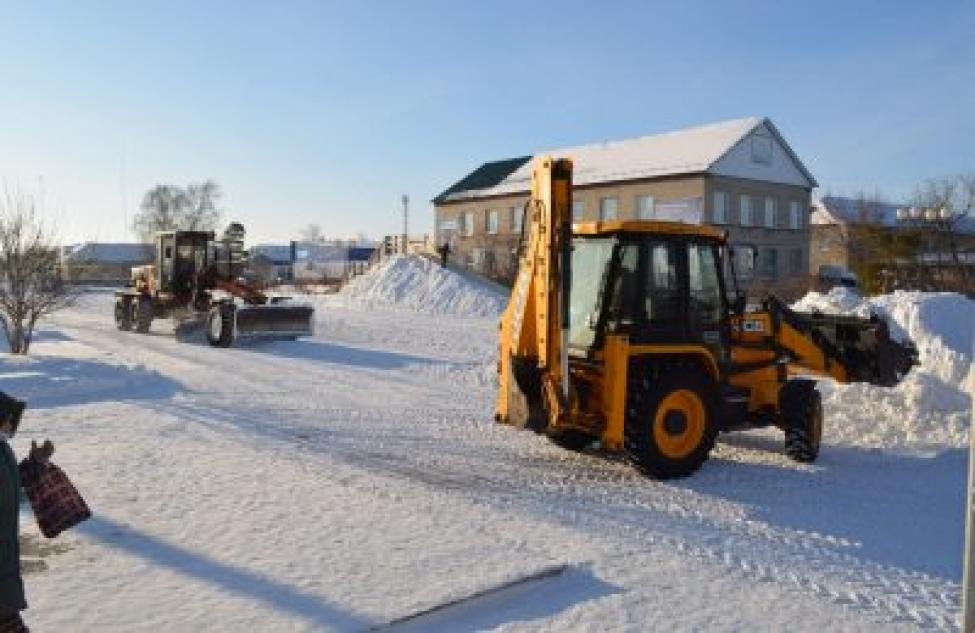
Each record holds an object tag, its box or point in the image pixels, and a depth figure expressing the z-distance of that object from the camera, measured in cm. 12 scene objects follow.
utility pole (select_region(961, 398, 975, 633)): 383
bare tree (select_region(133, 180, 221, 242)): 10119
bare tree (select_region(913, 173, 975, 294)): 3372
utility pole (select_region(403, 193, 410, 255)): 6812
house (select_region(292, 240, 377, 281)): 6819
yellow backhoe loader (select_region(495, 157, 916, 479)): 880
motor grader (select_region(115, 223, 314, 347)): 2308
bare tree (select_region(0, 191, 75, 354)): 1673
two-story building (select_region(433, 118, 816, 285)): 4456
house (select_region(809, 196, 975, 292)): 3394
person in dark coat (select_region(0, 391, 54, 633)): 405
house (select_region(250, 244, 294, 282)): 6209
